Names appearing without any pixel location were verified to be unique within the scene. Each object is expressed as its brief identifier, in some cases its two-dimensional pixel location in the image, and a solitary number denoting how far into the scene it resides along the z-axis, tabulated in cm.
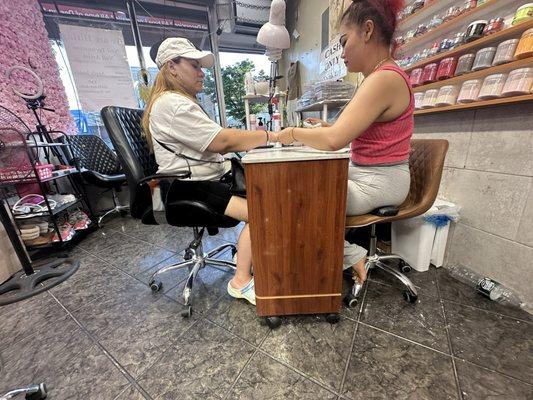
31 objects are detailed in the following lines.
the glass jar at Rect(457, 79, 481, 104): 107
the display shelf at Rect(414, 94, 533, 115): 89
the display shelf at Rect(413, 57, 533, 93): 88
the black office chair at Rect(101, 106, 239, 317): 106
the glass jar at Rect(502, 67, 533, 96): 88
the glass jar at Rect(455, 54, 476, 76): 108
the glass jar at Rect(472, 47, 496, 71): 100
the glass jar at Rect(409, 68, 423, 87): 133
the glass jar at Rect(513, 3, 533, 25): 86
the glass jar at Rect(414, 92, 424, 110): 136
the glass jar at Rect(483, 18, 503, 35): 97
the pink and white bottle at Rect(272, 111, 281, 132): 187
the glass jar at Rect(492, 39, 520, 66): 92
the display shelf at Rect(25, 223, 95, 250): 173
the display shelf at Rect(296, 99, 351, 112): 184
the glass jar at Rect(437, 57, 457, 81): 116
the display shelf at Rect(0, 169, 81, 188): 145
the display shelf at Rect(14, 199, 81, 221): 161
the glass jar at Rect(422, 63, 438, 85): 125
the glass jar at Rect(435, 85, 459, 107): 119
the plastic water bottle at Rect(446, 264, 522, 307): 108
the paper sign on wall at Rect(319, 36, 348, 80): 191
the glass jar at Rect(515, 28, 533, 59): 85
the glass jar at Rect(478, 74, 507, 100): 97
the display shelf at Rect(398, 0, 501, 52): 101
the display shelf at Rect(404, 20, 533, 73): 88
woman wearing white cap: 100
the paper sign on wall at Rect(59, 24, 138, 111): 260
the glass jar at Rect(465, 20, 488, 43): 102
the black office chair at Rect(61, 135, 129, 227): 239
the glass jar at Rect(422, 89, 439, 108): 127
